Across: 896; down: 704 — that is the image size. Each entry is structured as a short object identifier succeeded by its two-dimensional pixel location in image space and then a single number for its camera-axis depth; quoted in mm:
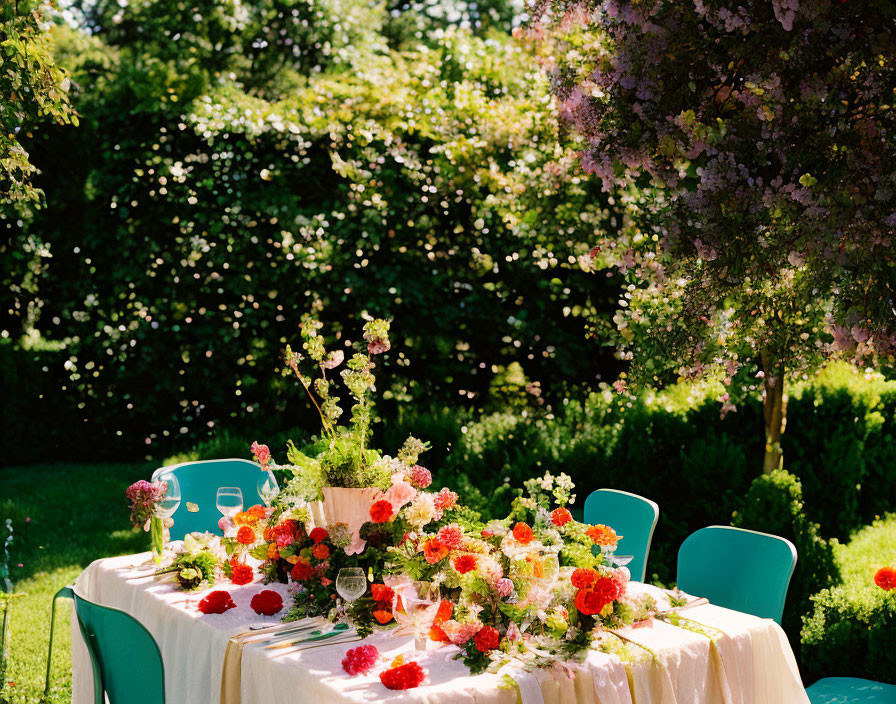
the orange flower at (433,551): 2729
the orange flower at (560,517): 2967
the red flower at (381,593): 2742
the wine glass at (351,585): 2725
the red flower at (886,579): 3002
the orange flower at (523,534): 2721
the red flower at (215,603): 2904
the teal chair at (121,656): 2469
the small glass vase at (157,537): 3422
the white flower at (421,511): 2977
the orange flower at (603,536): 2951
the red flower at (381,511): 2850
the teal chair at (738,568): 3265
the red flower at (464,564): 2631
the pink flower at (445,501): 3012
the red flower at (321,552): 2951
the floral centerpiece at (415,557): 2594
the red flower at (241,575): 3180
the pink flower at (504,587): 2559
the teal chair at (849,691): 3309
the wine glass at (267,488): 3375
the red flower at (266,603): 2873
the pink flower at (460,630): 2562
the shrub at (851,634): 3820
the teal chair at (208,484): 4645
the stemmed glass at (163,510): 3395
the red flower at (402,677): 2307
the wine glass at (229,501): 3459
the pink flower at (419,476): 3020
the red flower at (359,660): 2416
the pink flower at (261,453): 3208
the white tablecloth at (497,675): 2377
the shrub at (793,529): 4469
